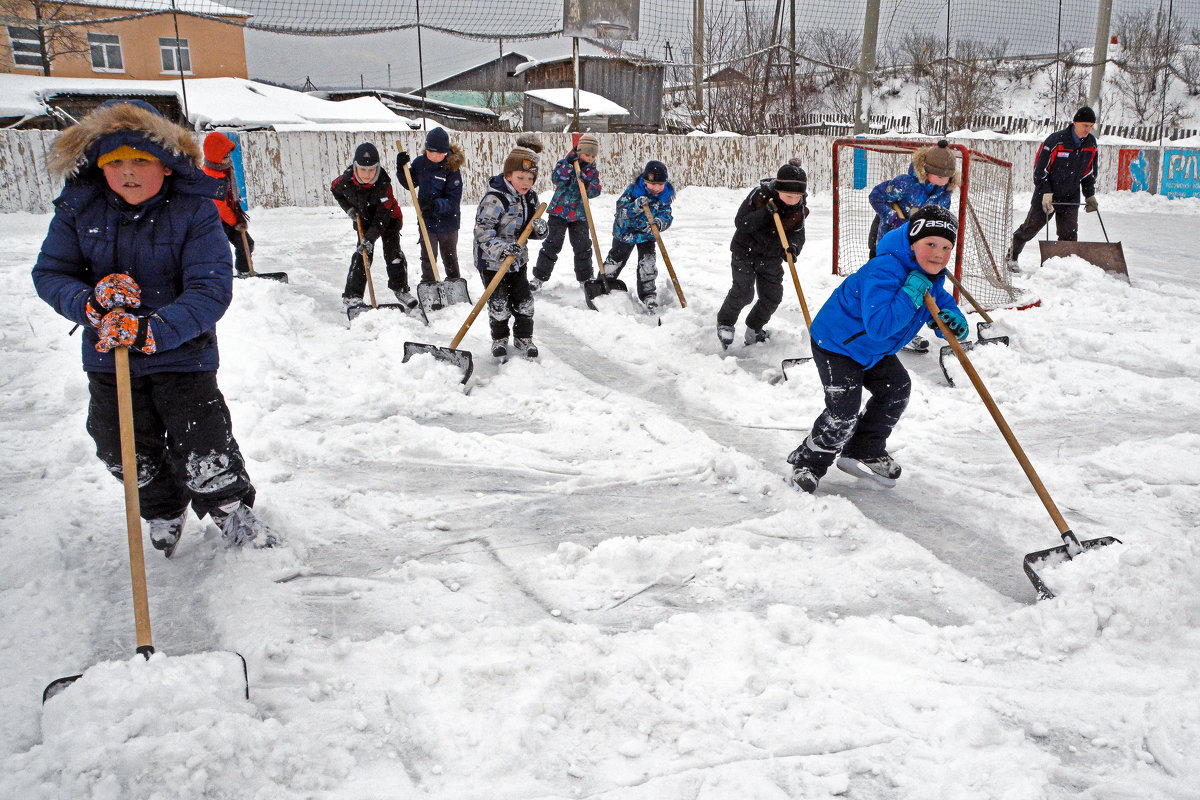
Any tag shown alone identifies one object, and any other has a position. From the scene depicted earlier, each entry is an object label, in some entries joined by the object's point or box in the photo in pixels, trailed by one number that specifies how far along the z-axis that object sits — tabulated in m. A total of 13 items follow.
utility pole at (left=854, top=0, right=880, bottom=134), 18.00
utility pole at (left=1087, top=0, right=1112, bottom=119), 21.22
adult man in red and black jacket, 8.48
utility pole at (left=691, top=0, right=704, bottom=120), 19.61
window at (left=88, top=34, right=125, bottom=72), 26.81
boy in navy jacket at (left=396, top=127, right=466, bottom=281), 6.97
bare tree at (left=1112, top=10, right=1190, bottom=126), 32.56
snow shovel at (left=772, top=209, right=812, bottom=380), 5.26
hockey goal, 7.22
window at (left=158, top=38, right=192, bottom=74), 28.22
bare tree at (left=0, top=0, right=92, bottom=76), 21.27
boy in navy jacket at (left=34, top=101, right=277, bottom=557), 2.44
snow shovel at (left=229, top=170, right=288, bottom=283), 7.79
